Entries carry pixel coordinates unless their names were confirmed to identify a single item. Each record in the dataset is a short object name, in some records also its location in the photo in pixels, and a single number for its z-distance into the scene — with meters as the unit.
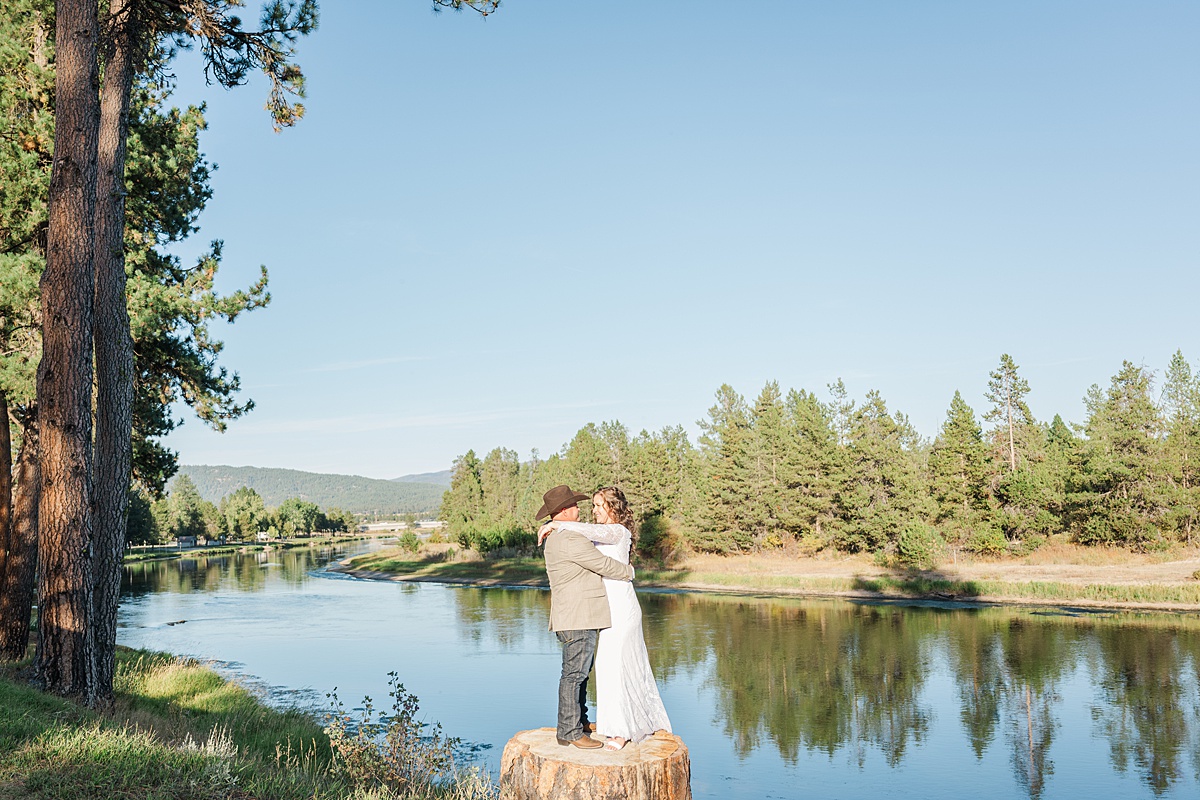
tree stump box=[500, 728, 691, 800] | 5.65
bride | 6.16
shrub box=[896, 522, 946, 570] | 47.50
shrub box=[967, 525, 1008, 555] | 48.56
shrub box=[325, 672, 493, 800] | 8.86
